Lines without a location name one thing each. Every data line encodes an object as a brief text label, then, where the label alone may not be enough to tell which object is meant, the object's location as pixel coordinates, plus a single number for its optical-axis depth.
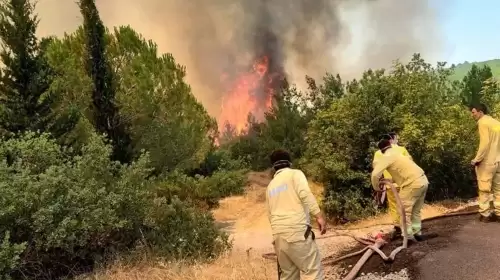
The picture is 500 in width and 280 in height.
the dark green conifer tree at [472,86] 35.66
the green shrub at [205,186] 23.15
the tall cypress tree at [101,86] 19.19
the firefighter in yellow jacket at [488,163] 9.20
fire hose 7.77
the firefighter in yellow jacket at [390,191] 8.56
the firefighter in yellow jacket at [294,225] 6.02
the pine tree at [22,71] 15.94
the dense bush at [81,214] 8.97
